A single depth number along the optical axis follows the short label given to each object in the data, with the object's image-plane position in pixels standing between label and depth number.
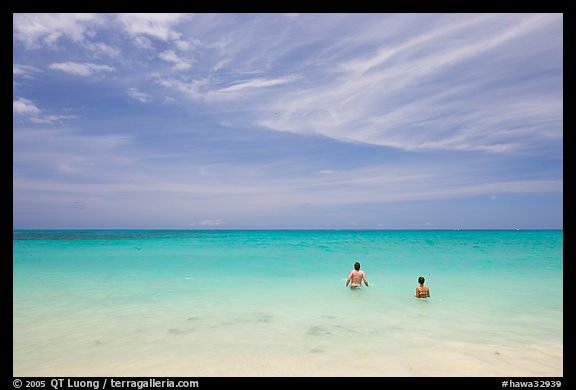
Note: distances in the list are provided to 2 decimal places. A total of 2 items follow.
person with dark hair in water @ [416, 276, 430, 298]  11.06
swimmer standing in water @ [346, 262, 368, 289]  12.34
